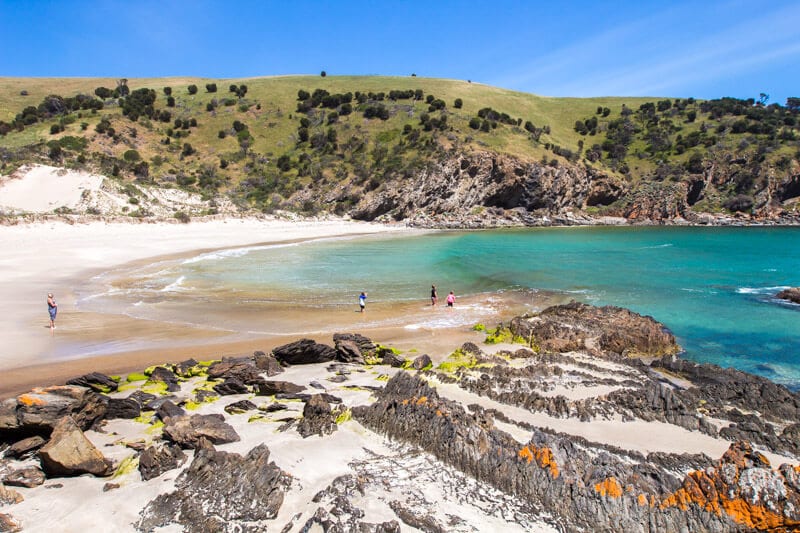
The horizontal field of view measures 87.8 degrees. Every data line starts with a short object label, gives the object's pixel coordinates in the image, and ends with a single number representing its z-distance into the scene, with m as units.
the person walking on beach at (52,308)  14.88
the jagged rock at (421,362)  11.03
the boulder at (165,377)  9.42
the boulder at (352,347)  11.53
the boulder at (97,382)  9.02
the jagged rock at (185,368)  10.40
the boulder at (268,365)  10.35
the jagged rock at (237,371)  9.40
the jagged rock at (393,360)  11.45
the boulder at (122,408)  7.45
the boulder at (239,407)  7.68
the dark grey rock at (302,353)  11.34
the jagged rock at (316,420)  6.57
